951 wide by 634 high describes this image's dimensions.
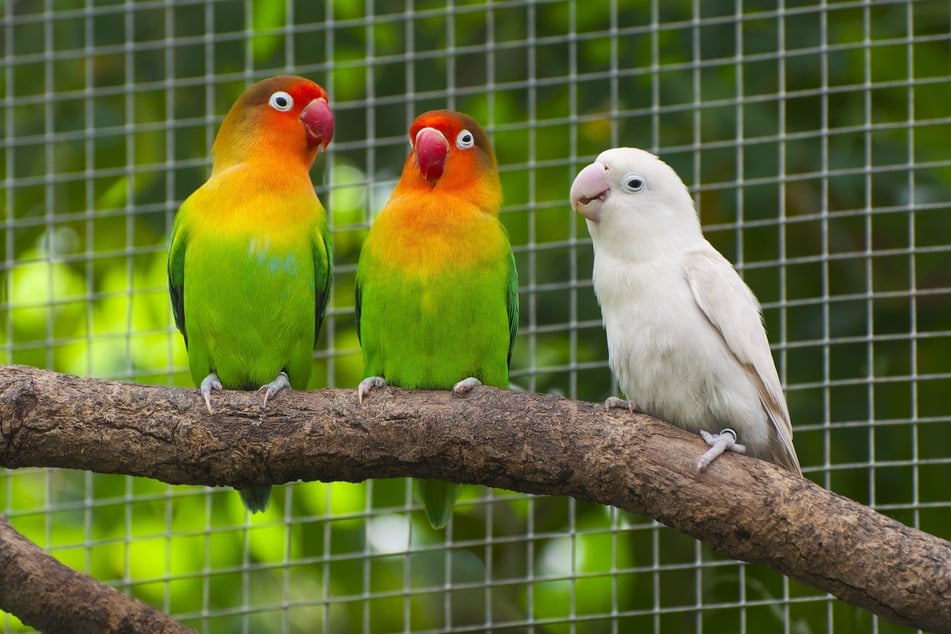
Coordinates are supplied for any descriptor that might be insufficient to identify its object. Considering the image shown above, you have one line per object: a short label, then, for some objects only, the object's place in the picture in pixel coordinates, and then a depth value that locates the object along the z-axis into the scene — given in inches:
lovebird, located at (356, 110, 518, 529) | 277.1
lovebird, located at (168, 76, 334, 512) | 277.4
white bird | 244.2
